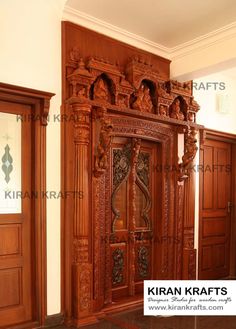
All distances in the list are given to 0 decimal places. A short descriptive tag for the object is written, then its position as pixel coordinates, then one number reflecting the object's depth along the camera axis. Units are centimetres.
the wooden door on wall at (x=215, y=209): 450
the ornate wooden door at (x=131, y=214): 350
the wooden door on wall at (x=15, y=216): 272
